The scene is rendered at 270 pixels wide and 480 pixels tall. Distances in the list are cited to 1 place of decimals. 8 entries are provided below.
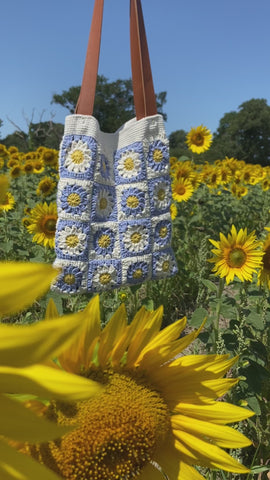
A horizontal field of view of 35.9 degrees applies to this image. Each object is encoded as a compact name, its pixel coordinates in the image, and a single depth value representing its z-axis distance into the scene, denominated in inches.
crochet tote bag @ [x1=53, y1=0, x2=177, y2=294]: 47.3
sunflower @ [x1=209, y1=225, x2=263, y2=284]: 55.4
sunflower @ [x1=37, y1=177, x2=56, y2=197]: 131.5
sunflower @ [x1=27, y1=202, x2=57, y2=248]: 82.8
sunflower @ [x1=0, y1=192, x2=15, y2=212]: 114.4
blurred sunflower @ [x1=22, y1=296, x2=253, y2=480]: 15.5
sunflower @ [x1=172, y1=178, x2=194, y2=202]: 135.0
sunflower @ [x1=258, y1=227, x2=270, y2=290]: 55.7
